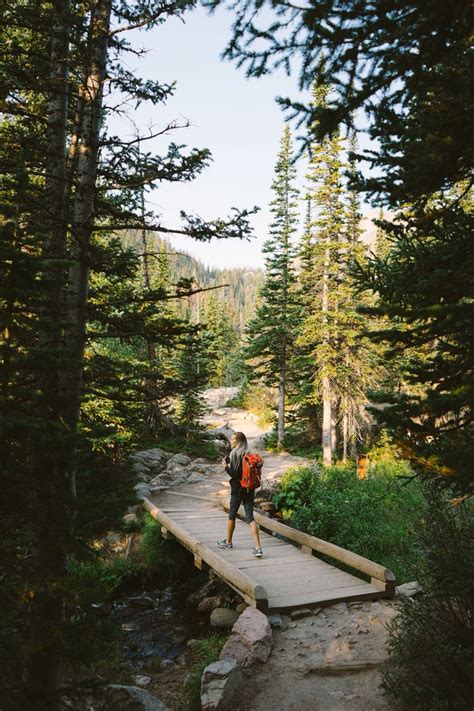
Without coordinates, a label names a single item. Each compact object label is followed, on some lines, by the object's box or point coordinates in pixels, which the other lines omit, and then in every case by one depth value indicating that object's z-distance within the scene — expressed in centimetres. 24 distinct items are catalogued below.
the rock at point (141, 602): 1009
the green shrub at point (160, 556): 1144
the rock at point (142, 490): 1429
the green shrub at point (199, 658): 559
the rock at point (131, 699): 516
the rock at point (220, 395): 4512
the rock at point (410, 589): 707
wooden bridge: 717
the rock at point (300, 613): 684
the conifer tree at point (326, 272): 2039
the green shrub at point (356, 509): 962
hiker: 869
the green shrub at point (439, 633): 424
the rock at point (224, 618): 805
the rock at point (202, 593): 980
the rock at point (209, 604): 917
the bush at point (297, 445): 2453
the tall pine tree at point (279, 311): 2530
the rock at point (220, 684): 505
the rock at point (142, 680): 675
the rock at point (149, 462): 1744
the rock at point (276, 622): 659
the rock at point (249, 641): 586
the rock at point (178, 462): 1900
